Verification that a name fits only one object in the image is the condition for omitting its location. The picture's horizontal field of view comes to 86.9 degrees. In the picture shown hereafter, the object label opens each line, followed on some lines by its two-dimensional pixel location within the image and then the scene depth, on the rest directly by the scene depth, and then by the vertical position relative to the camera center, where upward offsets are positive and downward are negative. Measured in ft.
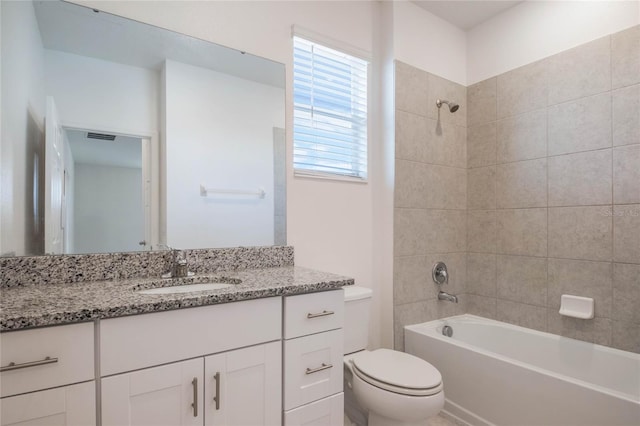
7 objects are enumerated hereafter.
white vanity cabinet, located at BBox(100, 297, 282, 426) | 3.06 -1.54
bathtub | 4.83 -2.80
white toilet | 4.78 -2.51
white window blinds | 6.48 +2.07
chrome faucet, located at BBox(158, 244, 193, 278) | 4.78 -0.76
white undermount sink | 4.40 -1.04
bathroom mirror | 4.11 +1.08
